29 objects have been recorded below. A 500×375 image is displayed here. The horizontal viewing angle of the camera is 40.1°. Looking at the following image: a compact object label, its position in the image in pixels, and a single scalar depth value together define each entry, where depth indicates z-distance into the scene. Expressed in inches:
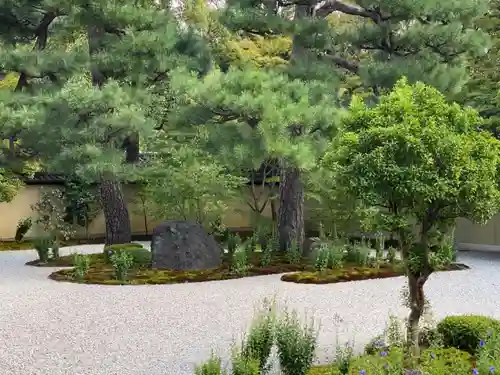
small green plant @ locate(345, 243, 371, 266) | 481.7
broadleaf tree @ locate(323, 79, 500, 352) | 195.3
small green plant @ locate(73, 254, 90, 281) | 424.2
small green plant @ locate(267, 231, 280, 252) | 501.4
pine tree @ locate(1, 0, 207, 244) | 442.9
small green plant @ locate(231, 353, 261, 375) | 173.3
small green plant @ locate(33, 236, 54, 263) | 520.7
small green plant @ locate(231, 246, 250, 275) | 439.2
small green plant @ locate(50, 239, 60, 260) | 529.4
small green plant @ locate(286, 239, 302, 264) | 485.0
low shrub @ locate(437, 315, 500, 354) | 216.5
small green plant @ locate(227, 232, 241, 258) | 504.5
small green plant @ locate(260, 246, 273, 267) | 473.7
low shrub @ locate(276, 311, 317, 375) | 189.2
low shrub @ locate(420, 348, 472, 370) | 175.4
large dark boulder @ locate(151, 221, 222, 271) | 458.3
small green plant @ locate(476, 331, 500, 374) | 161.2
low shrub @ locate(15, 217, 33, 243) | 698.8
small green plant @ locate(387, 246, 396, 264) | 486.6
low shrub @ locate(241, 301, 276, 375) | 193.3
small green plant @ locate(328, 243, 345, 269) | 458.6
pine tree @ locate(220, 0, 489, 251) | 431.5
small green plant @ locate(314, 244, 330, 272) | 441.4
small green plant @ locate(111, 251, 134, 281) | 416.2
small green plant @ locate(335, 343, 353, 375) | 183.2
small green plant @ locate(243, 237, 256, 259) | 507.2
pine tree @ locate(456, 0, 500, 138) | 534.6
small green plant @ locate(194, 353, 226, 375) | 173.8
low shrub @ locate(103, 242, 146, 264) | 472.1
